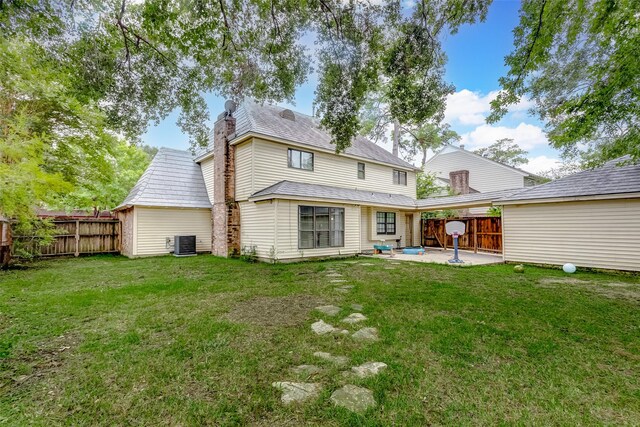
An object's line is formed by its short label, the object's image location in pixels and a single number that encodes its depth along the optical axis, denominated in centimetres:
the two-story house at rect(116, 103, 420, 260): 1079
